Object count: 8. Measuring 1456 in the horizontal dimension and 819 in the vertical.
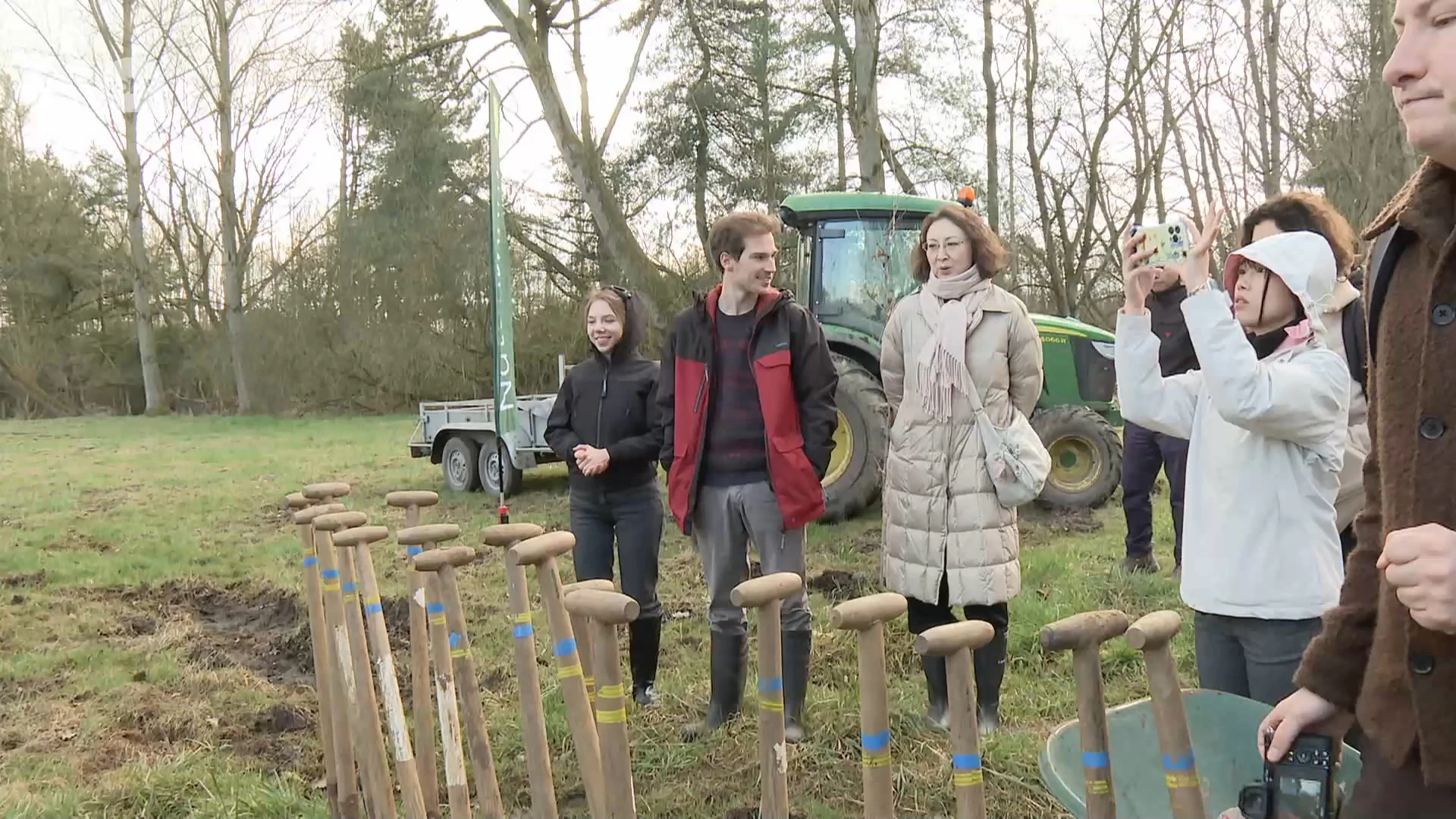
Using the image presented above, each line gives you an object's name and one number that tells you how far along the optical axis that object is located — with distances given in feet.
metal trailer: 27.50
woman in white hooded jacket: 5.97
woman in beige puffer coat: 9.57
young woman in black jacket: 11.21
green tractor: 22.25
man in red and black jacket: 9.98
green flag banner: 18.12
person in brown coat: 3.12
